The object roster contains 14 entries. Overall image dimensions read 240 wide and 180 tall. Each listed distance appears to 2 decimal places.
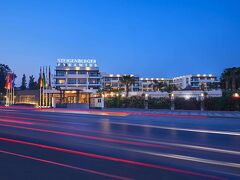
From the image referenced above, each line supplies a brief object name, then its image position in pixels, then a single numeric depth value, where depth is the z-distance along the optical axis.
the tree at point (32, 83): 128.15
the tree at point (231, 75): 75.01
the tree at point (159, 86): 127.31
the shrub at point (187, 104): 39.84
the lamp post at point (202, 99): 38.53
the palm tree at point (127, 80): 79.06
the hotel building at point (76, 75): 118.00
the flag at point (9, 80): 60.91
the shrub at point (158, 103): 42.44
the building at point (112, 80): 149.88
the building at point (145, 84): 178.00
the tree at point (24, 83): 127.84
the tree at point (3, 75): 101.81
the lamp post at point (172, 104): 41.16
